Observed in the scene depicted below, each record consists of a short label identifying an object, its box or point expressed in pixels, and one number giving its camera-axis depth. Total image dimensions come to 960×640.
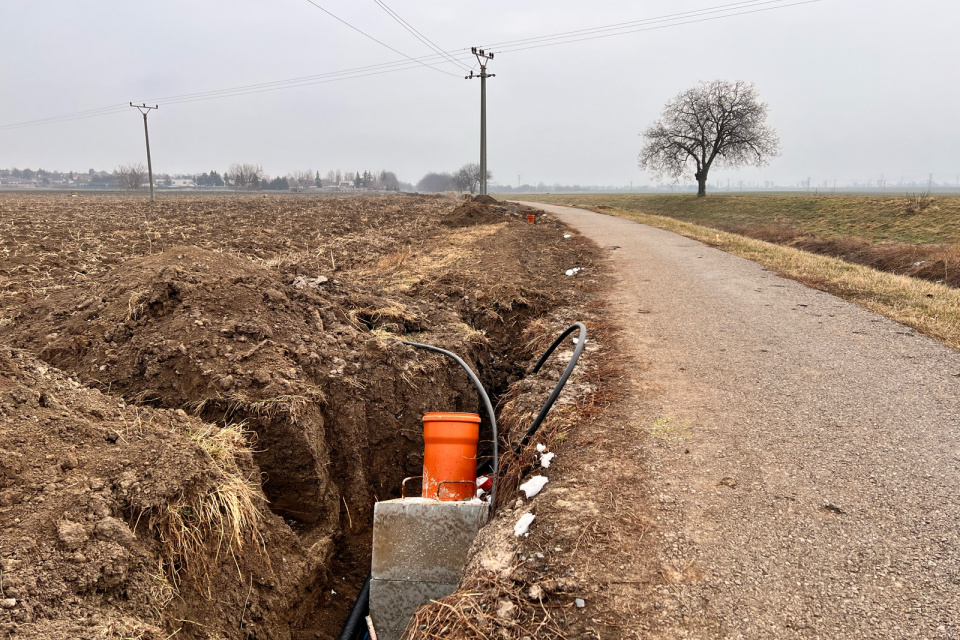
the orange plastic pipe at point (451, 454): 3.96
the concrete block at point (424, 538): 3.59
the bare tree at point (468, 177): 116.75
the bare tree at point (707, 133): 42.91
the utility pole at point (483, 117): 29.03
